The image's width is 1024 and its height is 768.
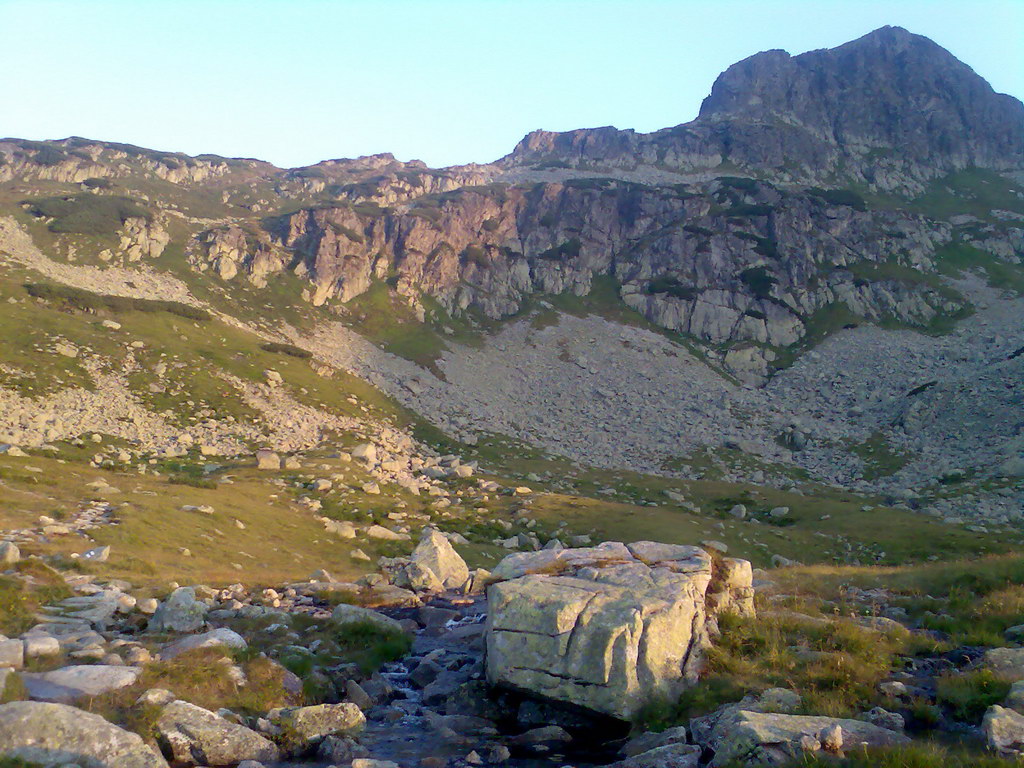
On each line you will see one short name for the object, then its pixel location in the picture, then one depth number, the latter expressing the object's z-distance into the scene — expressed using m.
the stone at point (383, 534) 35.34
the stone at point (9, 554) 18.06
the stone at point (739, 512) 54.59
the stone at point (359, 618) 18.28
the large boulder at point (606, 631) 12.94
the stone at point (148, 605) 16.83
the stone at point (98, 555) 20.98
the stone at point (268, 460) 46.84
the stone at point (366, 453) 54.76
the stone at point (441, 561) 26.66
